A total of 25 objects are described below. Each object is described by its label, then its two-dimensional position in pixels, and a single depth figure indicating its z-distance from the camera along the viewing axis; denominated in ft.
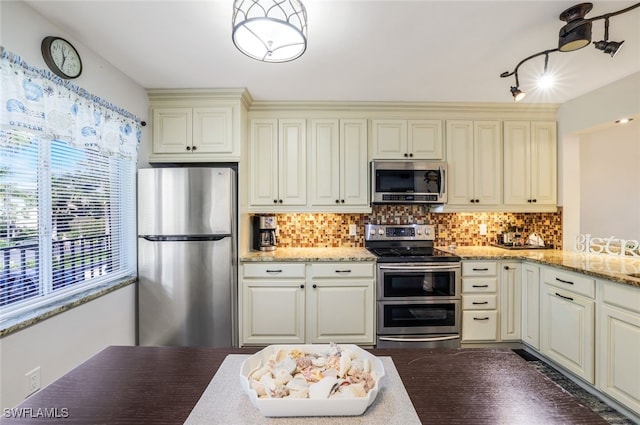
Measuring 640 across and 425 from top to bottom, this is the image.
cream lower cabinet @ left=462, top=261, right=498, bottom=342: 8.46
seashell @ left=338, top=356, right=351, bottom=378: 2.67
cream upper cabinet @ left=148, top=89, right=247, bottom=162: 8.33
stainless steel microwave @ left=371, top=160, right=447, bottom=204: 9.07
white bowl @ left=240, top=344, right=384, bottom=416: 2.30
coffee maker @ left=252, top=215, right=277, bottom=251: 9.30
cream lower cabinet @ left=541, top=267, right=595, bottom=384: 6.50
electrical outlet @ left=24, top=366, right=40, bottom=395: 4.79
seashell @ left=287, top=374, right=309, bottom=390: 2.45
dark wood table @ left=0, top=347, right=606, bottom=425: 2.33
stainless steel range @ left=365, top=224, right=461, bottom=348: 8.27
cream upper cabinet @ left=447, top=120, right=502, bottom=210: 9.41
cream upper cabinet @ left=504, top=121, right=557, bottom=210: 9.50
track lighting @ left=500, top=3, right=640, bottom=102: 4.75
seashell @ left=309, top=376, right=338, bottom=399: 2.37
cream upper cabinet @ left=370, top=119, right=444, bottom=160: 9.34
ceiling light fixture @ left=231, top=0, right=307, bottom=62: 3.72
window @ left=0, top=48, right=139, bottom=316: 4.76
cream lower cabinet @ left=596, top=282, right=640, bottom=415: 5.62
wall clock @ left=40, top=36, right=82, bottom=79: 5.24
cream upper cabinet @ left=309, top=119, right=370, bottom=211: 9.27
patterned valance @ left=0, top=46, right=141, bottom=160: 4.52
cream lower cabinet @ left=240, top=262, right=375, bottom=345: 8.30
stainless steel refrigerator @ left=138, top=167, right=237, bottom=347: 7.59
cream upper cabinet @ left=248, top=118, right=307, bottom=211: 9.23
